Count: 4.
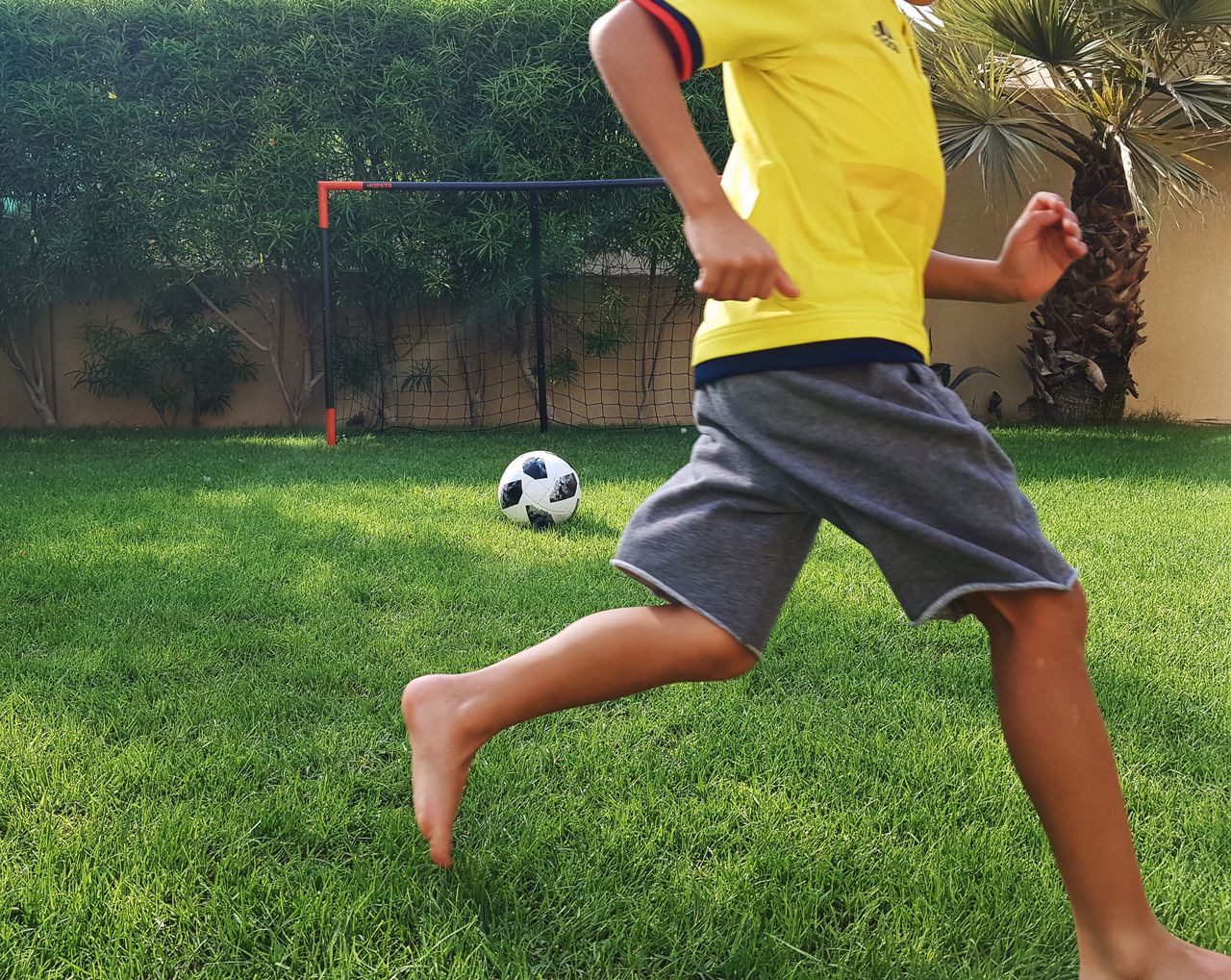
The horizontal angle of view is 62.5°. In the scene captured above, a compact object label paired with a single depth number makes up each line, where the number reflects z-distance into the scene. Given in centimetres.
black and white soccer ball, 376
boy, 113
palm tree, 630
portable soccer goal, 764
